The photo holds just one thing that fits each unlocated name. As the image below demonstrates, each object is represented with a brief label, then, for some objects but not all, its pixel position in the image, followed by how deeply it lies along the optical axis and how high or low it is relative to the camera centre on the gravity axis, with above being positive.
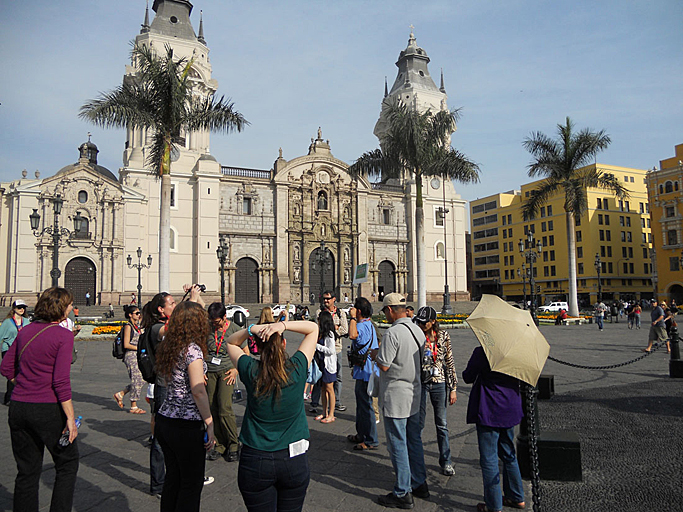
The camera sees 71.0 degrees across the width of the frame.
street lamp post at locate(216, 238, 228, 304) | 24.21 +1.98
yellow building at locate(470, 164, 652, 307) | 55.47 +4.74
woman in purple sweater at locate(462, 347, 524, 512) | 4.02 -1.16
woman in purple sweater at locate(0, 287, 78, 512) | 3.52 -0.85
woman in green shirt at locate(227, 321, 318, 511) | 2.78 -0.84
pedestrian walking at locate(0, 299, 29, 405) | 7.02 -0.47
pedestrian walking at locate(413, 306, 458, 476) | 5.04 -0.98
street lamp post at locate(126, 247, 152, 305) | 32.66 +1.99
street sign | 29.32 +0.86
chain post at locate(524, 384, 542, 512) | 3.67 -1.36
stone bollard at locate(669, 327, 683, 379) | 10.50 -1.74
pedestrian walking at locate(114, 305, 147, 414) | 6.65 -0.75
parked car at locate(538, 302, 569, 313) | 38.99 -1.92
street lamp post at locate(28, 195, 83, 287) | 18.88 +2.91
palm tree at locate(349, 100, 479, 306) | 21.58 +6.24
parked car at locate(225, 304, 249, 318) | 28.50 -1.18
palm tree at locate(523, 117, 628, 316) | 26.58 +6.53
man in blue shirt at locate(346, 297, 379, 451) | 5.86 -1.08
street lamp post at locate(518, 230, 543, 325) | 27.11 +1.81
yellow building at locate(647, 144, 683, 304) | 46.12 +5.86
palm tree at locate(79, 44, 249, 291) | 16.31 +6.33
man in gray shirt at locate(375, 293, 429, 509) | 4.27 -1.09
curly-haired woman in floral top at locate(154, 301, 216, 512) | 3.33 -0.88
